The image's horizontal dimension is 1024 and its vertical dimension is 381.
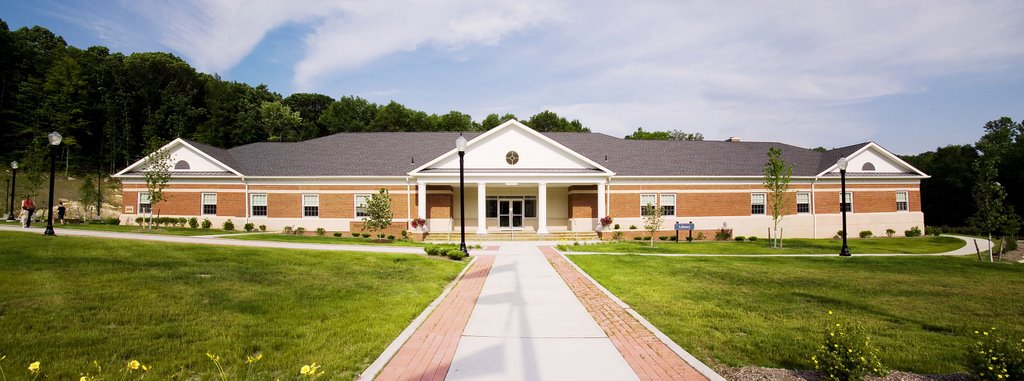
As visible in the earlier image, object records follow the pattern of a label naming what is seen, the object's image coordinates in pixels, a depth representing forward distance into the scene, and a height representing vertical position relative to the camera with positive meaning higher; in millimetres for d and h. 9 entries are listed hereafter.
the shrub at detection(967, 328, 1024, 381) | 4828 -1622
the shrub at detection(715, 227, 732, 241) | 30547 -1777
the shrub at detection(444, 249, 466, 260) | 16809 -1649
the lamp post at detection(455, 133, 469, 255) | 18491 +2502
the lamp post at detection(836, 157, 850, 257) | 20517 +993
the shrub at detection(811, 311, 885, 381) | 4949 -1621
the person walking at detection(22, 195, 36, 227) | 21833 +15
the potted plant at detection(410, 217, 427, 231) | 28355 -876
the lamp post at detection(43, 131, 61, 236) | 17000 +2232
